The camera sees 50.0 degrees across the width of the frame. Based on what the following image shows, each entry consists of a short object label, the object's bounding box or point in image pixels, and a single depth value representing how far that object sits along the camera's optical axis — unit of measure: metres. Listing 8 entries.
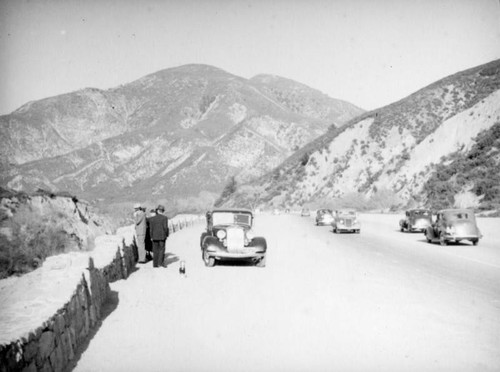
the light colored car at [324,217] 43.91
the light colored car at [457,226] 22.52
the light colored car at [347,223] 32.75
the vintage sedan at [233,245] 15.35
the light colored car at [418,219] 32.14
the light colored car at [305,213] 65.62
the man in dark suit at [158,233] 15.15
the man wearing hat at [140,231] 16.50
